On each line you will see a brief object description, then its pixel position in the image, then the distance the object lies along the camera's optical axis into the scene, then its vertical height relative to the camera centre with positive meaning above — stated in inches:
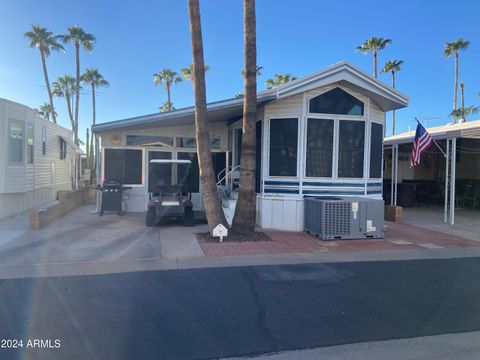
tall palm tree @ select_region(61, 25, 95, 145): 1121.4 +425.9
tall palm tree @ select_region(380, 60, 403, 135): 1337.4 +415.6
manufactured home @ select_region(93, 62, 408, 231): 375.2 +41.7
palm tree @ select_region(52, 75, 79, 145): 1314.0 +356.3
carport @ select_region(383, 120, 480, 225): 668.7 +0.0
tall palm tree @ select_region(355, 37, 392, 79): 1240.8 +463.0
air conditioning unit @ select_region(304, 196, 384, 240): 339.6 -41.0
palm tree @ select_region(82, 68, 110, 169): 1421.0 +376.0
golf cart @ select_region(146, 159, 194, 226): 388.2 -33.2
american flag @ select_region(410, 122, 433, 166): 428.1 +42.1
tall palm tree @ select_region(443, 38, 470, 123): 1266.0 +468.9
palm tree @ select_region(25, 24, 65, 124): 1072.8 +400.6
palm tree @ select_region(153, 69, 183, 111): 1530.5 +416.5
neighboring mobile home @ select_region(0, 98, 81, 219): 418.6 +18.4
